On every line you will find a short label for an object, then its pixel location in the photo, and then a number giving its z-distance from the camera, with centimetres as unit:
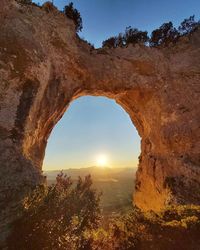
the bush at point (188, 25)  1474
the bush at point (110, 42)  1453
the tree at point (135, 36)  1469
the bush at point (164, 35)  1488
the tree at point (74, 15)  1360
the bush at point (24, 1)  1074
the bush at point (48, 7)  1166
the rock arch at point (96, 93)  814
